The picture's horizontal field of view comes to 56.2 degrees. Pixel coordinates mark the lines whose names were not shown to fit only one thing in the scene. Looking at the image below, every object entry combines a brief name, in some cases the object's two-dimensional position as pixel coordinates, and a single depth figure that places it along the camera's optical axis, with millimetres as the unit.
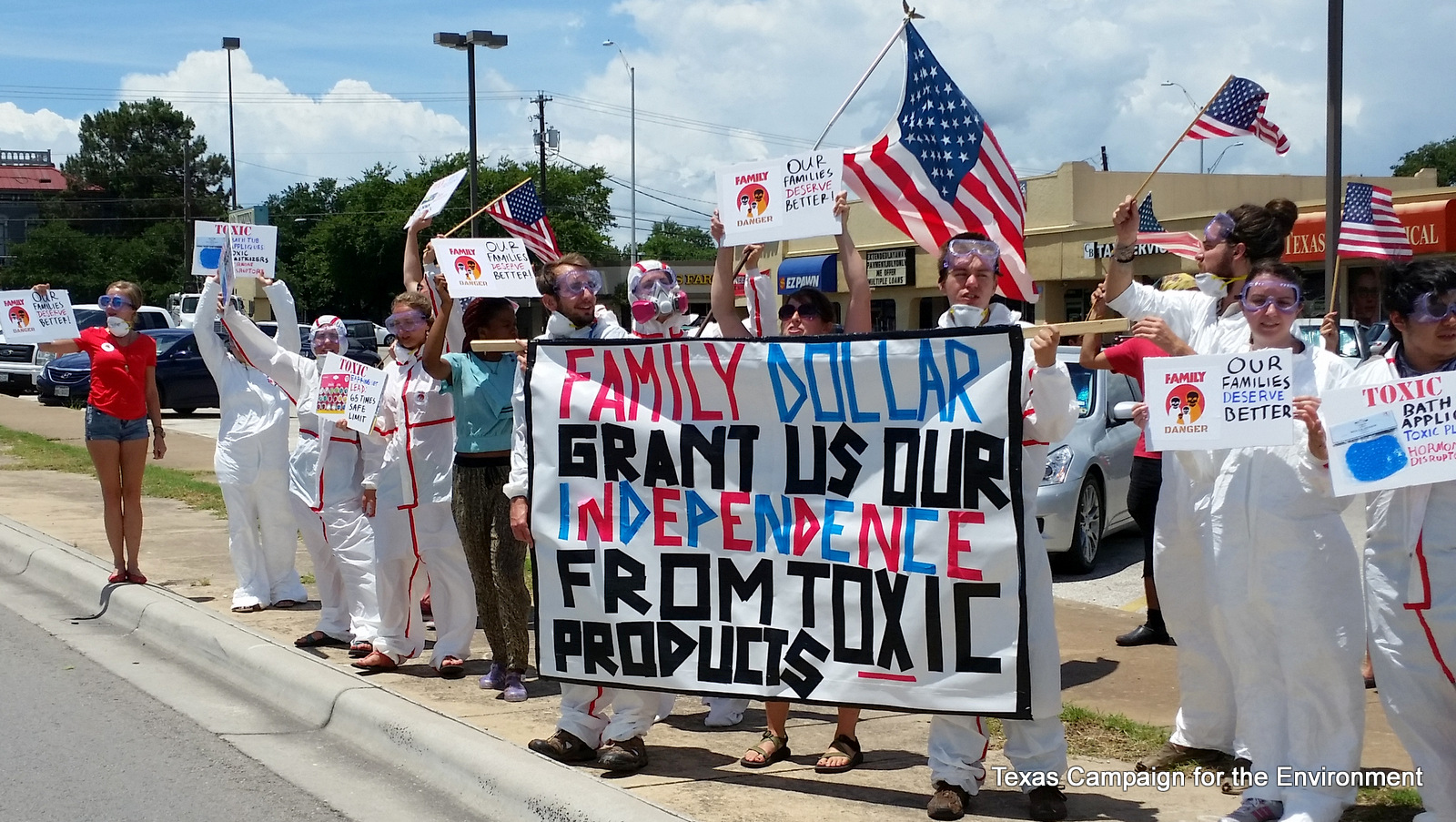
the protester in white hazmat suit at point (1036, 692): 4621
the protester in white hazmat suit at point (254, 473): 8562
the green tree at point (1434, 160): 63306
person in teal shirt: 6508
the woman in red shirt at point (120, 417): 9055
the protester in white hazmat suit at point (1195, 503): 5207
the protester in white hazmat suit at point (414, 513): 6906
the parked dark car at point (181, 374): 24438
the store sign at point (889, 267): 36250
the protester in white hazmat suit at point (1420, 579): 4016
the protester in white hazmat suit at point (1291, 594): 4434
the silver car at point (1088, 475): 9578
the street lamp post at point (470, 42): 28047
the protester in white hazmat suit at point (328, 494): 7508
